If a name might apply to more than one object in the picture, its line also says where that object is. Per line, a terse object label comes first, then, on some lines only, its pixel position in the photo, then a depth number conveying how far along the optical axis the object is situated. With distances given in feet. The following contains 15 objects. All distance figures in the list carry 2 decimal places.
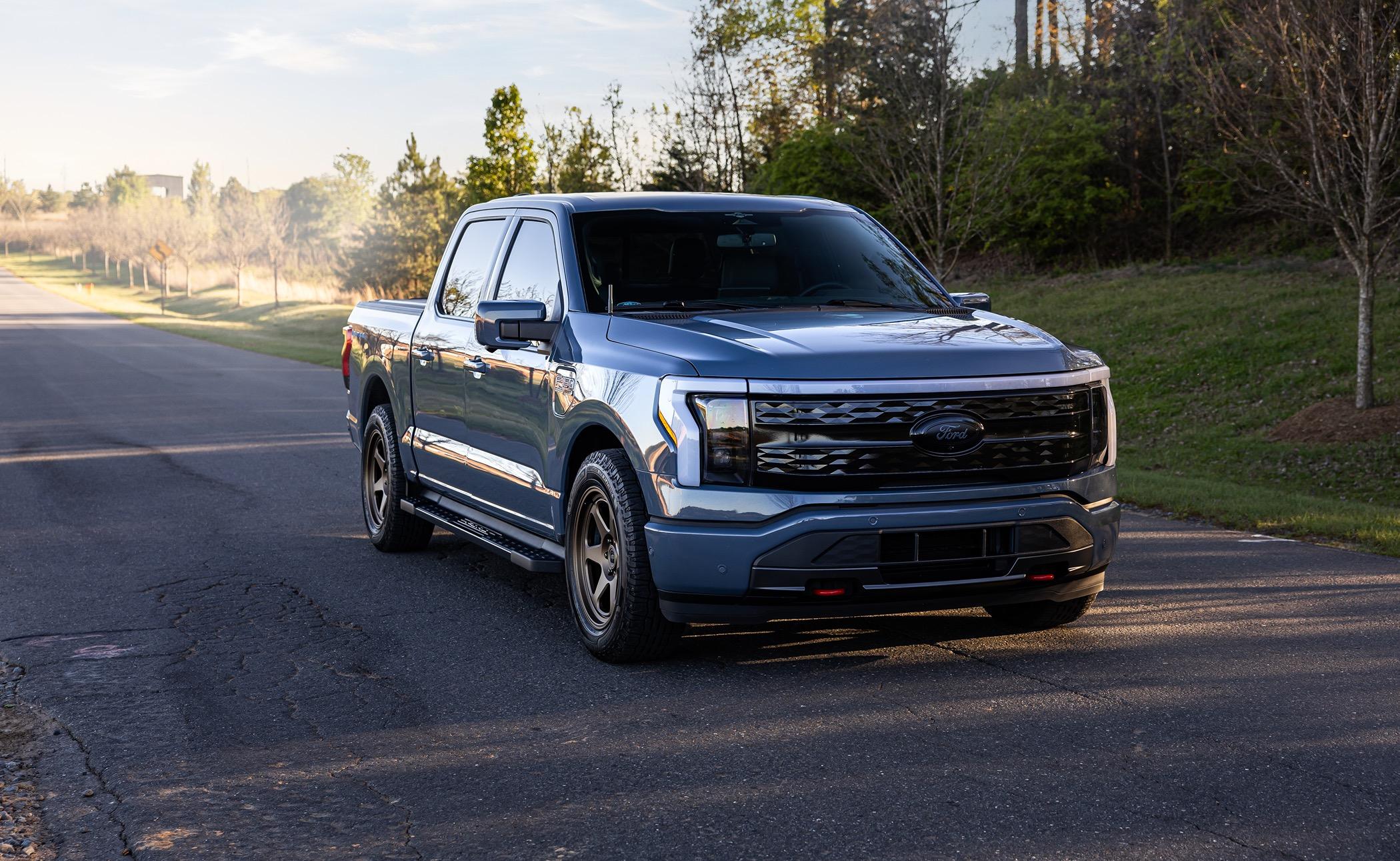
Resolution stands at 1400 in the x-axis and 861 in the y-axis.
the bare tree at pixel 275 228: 242.99
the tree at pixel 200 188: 510.17
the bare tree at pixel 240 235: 237.04
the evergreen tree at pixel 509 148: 124.67
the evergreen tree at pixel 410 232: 188.85
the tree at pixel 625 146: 108.78
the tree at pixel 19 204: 577.84
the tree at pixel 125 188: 606.96
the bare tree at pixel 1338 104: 44.75
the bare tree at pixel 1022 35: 115.14
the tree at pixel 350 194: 381.60
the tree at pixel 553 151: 121.19
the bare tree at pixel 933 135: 58.18
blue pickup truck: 17.12
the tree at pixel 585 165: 114.83
